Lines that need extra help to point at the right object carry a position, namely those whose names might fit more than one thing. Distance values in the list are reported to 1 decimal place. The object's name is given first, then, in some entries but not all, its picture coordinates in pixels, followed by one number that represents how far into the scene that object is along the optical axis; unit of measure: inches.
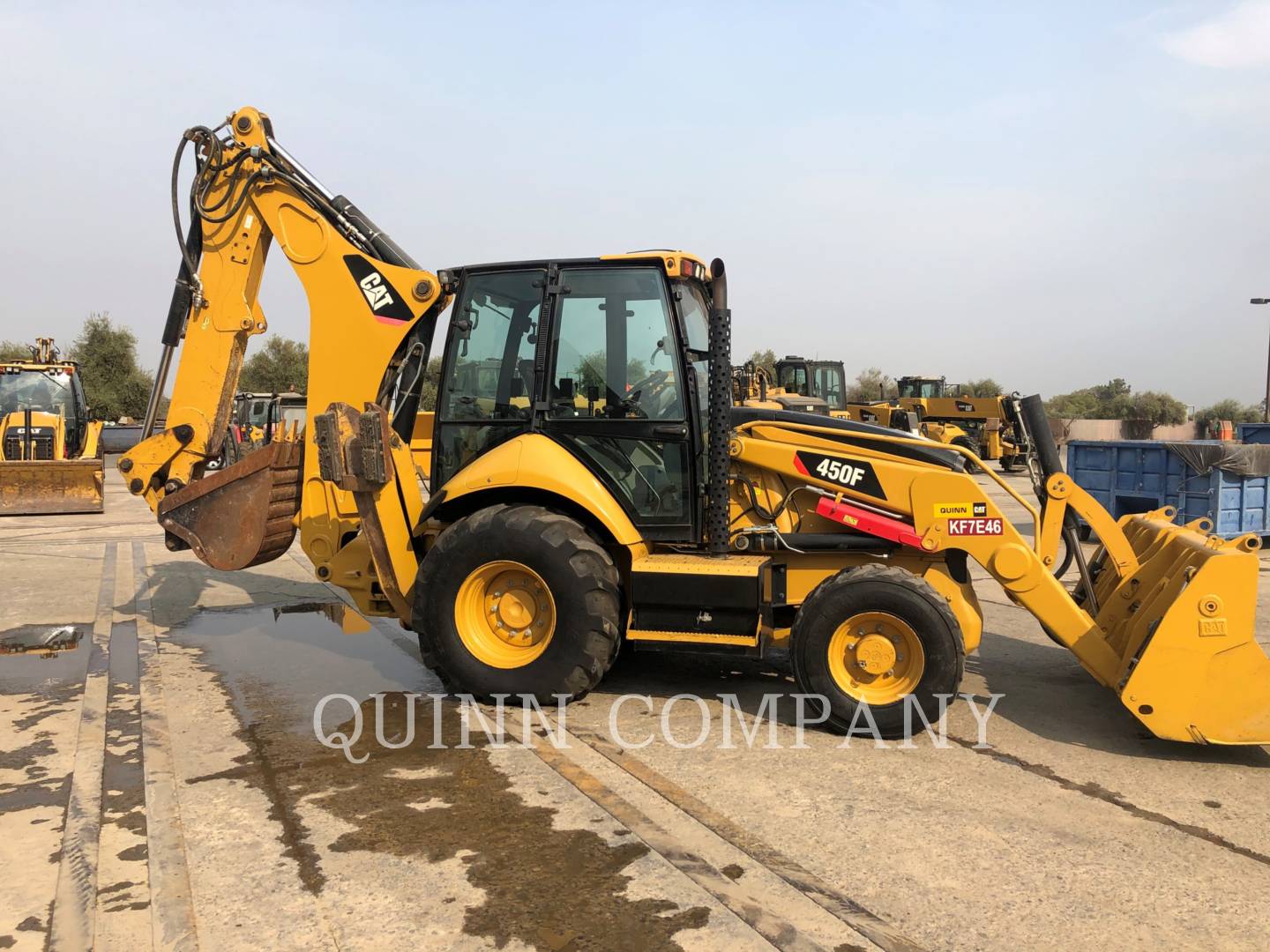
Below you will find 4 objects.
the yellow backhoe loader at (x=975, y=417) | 1120.2
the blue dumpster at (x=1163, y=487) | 471.8
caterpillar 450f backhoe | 208.5
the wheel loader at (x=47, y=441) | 642.2
